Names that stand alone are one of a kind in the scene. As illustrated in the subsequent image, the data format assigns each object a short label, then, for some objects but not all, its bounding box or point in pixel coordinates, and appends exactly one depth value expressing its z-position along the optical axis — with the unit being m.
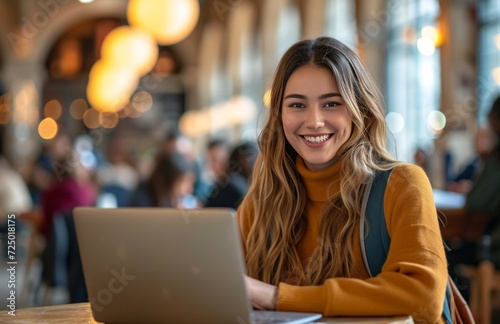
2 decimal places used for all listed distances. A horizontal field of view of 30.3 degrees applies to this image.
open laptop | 1.66
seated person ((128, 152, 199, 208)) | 5.05
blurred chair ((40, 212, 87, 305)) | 5.97
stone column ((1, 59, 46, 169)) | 19.80
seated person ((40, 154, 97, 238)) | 6.94
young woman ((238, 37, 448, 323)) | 1.89
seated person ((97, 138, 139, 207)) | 7.97
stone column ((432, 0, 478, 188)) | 9.17
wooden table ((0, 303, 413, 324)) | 1.84
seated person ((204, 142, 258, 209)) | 5.24
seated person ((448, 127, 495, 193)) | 6.94
